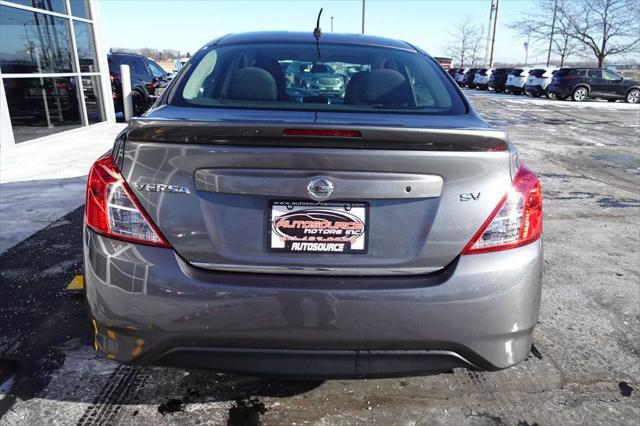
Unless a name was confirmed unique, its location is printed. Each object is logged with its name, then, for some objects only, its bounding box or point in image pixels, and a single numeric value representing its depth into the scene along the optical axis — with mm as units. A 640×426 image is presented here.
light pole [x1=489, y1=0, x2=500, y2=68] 43375
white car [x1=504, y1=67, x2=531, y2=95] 26125
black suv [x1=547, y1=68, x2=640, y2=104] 22281
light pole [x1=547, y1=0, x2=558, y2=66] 37988
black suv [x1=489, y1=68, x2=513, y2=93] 27906
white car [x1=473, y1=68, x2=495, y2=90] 30884
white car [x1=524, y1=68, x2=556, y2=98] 23906
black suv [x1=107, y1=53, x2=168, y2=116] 12758
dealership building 8211
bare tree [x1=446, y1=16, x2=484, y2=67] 60188
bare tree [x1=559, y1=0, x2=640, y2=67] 34031
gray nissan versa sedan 1620
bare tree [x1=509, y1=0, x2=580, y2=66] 37688
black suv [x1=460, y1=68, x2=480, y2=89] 33609
